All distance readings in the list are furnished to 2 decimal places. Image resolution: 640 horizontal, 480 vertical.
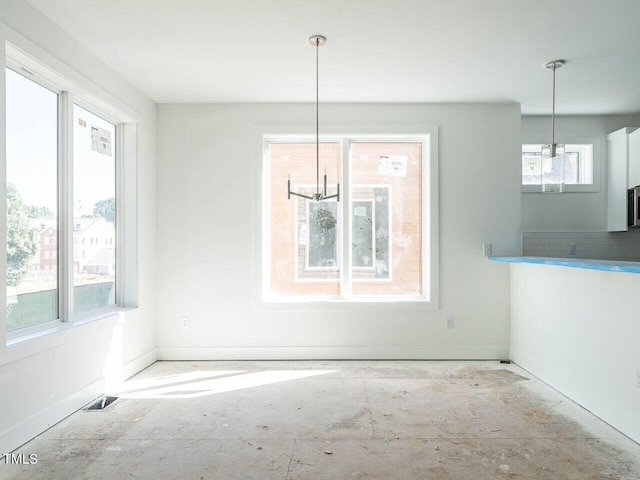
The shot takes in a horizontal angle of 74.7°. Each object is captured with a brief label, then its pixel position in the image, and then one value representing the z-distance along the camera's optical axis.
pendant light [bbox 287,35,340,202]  2.98
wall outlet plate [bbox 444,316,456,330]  4.42
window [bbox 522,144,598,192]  4.91
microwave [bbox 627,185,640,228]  4.39
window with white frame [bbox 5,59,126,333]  2.66
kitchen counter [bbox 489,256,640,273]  2.35
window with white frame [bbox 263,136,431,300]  4.56
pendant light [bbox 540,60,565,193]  3.28
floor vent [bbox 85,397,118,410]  3.17
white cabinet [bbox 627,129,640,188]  4.44
